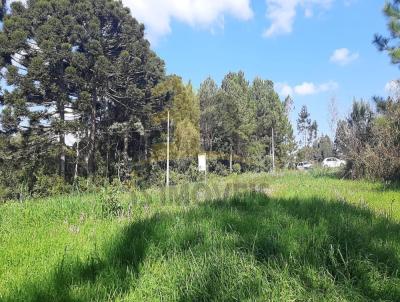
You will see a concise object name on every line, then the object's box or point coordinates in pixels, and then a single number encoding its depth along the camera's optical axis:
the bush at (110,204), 5.78
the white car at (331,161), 47.28
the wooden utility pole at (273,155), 57.01
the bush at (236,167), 50.62
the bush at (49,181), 25.15
